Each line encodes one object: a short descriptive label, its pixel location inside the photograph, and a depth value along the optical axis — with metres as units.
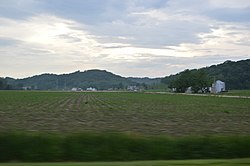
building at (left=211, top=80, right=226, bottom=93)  172.52
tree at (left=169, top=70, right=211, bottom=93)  165.25
